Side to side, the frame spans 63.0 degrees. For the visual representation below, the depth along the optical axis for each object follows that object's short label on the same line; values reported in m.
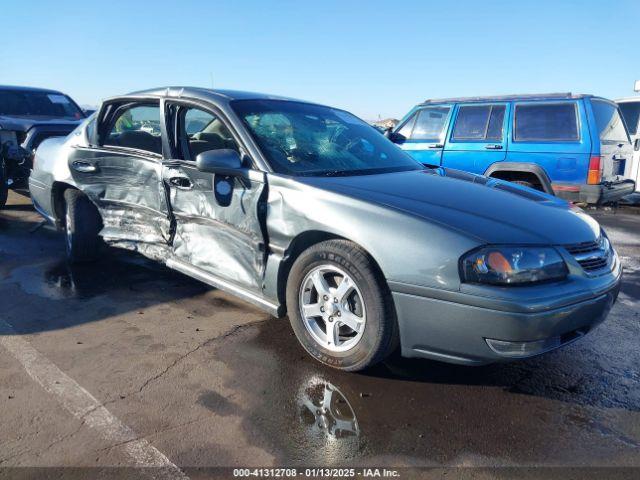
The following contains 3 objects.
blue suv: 6.75
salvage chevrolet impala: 2.54
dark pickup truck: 7.30
